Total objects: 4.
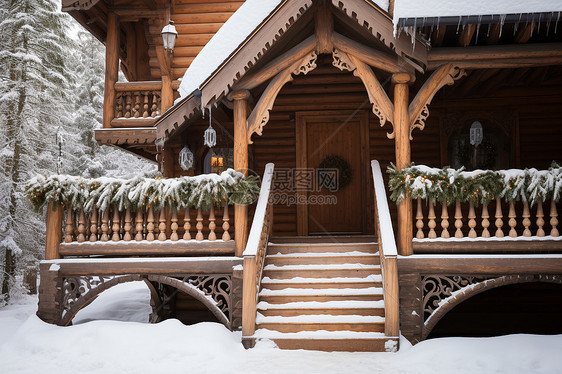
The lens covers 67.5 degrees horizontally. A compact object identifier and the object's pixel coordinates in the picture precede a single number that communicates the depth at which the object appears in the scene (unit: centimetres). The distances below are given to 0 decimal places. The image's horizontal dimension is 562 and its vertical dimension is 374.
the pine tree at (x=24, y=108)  1376
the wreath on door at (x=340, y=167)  998
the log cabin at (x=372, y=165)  626
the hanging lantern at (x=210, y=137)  748
